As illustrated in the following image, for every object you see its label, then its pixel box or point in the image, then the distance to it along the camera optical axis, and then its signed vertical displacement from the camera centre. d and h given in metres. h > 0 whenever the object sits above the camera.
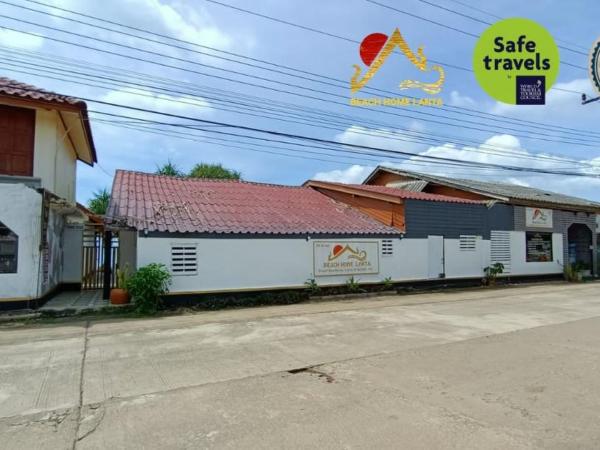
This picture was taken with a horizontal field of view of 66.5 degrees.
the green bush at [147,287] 11.95 -1.09
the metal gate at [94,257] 17.31 -0.42
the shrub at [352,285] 16.16 -1.34
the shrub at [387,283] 16.99 -1.33
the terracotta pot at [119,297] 12.71 -1.41
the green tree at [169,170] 37.45 +6.28
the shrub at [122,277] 12.64 -0.90
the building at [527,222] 21.02 +1.27
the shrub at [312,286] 15.27 -1.31
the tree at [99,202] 31.95 +3.13
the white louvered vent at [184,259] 13.20 -0.37
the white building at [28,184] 11.03 +1.57
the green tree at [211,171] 39.94 +6.66
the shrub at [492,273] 20.03 -1.11
